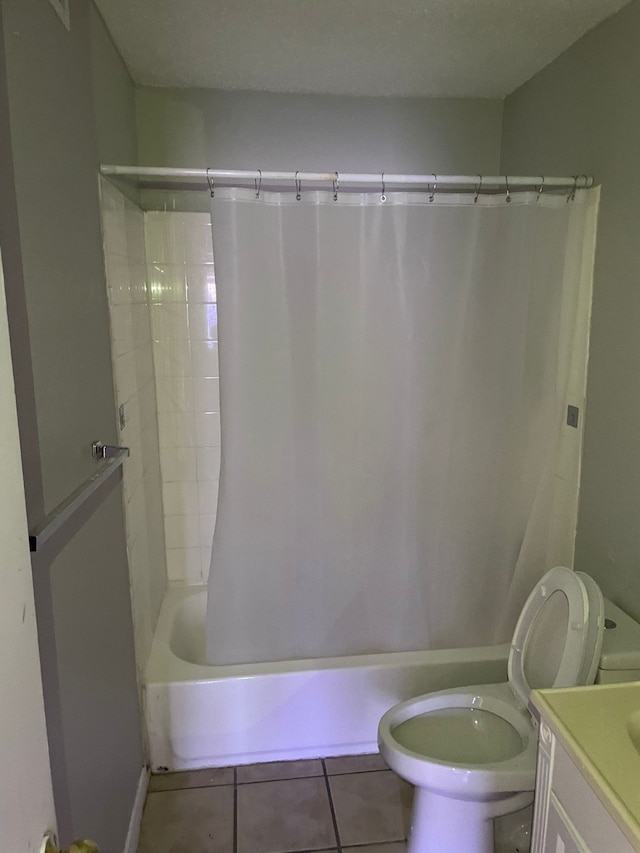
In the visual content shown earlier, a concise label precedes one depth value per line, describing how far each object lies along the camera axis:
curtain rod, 1.73
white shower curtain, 1.87
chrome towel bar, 1.10
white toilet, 1.54
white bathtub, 2.03
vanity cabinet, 0.93
